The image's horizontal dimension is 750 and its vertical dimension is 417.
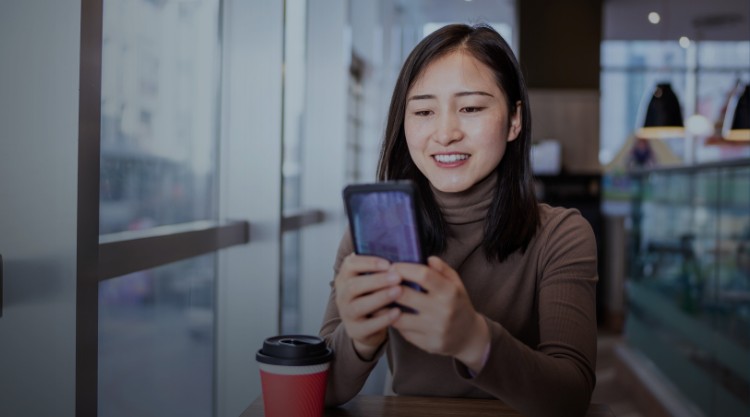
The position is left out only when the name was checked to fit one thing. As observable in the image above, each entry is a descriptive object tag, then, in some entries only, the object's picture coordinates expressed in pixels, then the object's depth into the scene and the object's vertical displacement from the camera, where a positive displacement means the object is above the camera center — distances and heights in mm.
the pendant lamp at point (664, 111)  6500 +804
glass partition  3221 -376
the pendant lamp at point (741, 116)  5730 +683
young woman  1160 -53
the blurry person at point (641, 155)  9643 +660
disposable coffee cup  1048 -234
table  1189 -318
